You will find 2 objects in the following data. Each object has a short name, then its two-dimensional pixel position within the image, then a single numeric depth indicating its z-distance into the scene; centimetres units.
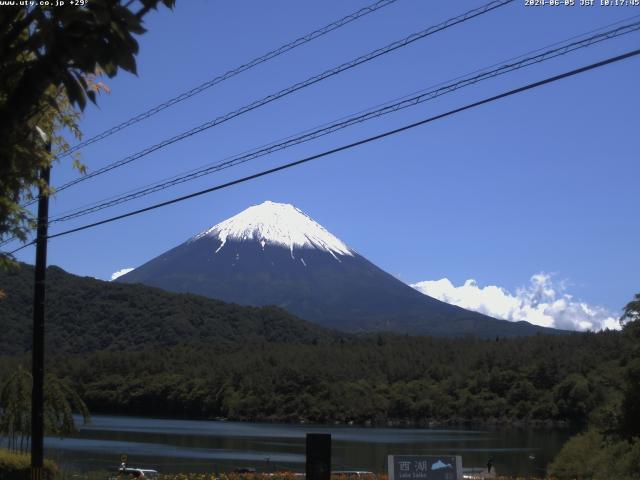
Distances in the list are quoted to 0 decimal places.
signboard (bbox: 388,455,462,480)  1488
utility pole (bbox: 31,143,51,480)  1678
